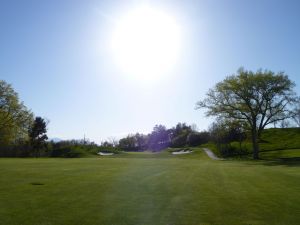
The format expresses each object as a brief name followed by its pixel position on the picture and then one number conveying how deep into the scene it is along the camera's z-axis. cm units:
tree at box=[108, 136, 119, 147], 9731
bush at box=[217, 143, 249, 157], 4836
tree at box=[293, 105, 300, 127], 3527
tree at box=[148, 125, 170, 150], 10354
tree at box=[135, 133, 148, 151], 10388
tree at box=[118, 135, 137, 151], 9850
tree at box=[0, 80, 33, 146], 4037
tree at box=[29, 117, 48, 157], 6326
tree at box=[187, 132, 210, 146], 7856
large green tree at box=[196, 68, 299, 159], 3504
